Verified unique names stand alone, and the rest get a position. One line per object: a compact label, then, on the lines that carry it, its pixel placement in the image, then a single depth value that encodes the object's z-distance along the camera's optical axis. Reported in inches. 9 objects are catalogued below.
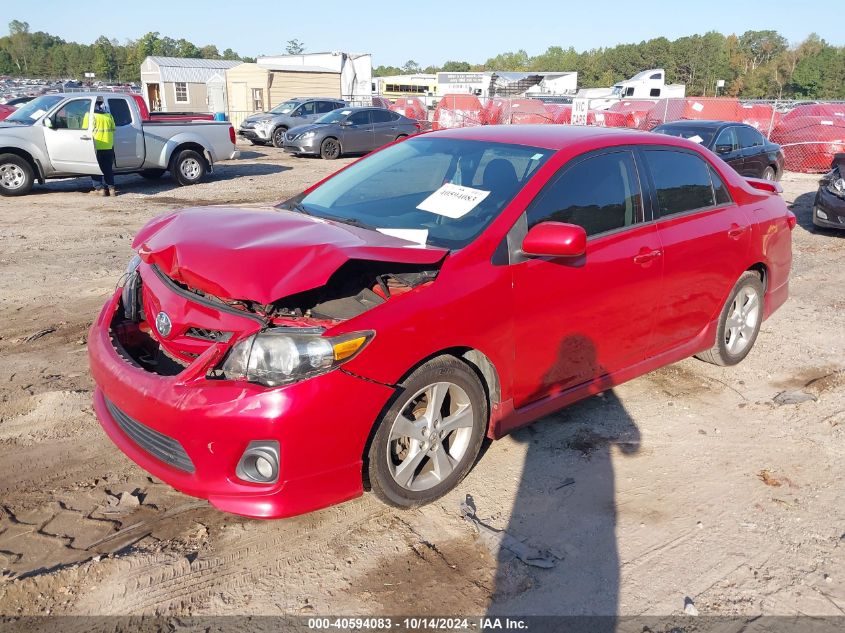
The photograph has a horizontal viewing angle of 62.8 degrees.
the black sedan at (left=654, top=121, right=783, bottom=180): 506.6
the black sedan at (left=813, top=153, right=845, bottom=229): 397.1
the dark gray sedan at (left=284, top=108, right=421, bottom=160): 796.6
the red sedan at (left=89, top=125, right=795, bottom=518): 113.7
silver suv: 922.1
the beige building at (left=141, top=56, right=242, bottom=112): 1582.1
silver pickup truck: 498.3
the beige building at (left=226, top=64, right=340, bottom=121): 1312.7
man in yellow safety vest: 494.9
